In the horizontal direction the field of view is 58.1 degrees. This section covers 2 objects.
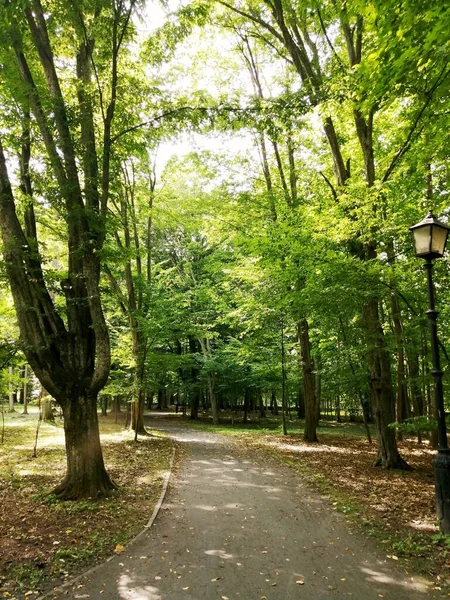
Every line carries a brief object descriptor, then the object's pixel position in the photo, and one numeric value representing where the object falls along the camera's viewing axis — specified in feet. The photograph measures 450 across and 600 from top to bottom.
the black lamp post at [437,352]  18.03
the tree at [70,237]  24.04
